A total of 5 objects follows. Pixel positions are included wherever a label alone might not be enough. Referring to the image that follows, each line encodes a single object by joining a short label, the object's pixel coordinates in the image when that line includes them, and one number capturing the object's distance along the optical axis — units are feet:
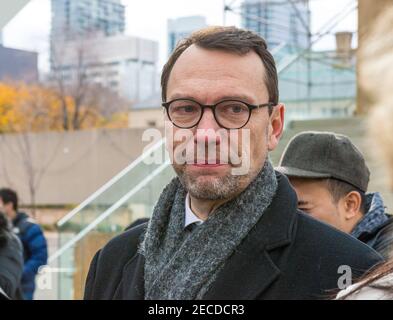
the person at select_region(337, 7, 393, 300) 2.85
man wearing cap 7.85
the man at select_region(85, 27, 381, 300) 4.64
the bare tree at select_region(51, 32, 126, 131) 60.08
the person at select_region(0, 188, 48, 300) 16.96
